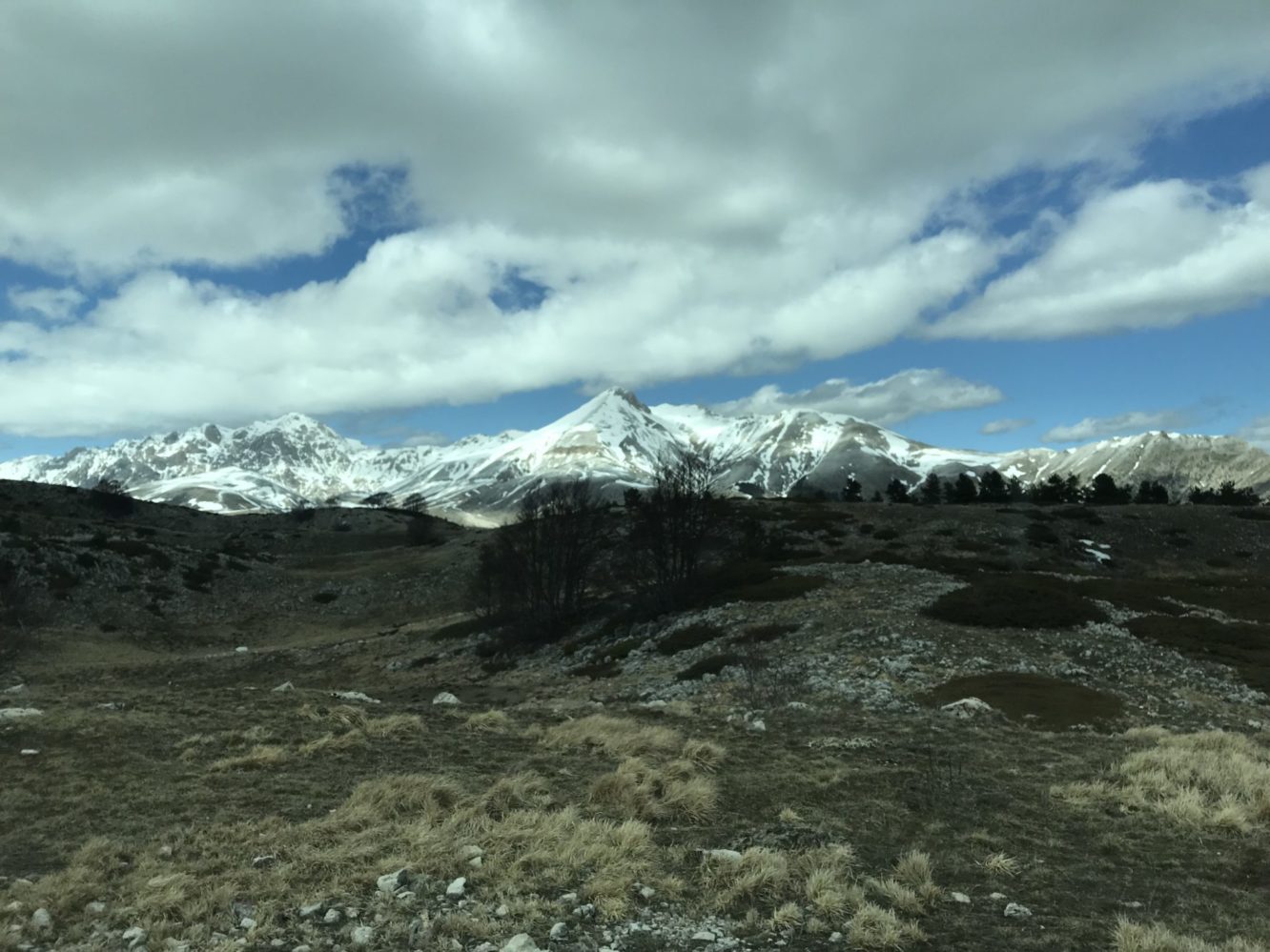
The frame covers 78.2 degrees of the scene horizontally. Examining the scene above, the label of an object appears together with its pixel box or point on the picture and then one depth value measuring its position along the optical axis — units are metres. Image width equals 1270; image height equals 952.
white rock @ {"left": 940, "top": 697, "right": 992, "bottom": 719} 21.83
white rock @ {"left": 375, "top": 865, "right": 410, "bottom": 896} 9.02
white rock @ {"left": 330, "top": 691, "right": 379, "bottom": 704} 26.67
